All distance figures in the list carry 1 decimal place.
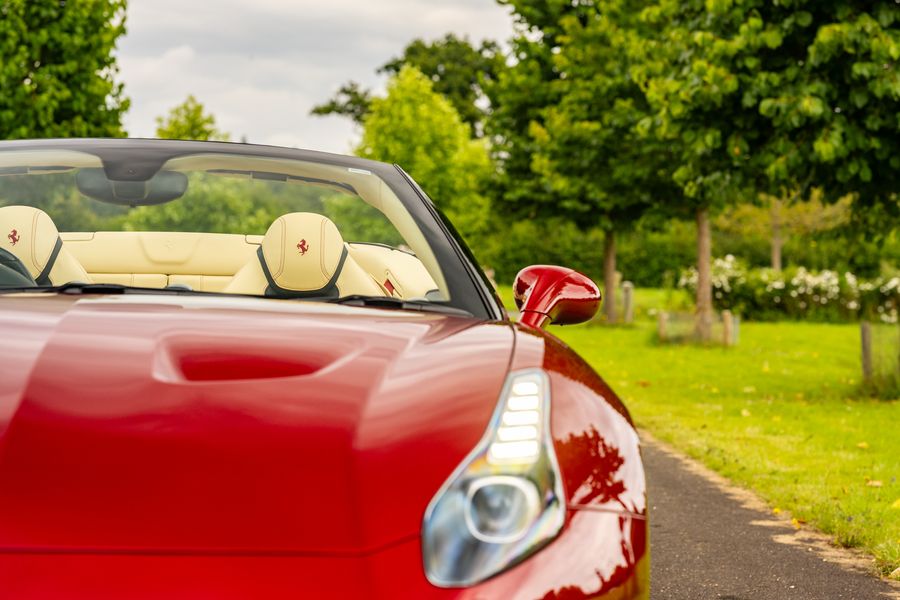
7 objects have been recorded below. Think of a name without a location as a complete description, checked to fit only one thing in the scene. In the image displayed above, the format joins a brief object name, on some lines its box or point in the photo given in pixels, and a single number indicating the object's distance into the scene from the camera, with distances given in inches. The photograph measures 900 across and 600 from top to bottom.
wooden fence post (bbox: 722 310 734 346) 904.9
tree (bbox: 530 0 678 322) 944.3
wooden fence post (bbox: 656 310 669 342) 927.0
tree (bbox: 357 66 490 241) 1788.9
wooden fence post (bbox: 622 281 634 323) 1234.9
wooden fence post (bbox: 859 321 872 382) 540.1
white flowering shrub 1306.6
